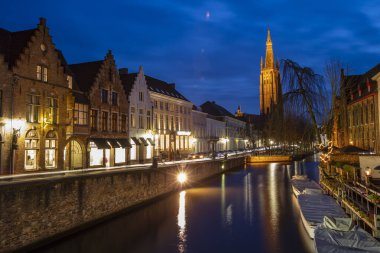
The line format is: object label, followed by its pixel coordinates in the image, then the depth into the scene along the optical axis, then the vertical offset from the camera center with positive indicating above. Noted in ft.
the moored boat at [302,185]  84.79 -12.81
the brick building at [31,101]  75.92 +10.25
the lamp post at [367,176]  61.03 -6.38
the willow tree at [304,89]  89.15 +13.66
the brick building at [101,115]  103.45 +9.35
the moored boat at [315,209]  57.47 -12.83
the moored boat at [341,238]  40.34 -12.13
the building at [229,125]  277.44 +14.86
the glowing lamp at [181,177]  113.80 -11.87
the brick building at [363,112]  144.05 +13.06
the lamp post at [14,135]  73.92 +1.85
